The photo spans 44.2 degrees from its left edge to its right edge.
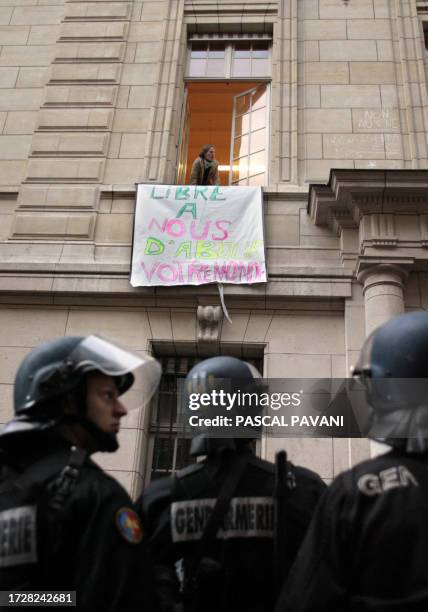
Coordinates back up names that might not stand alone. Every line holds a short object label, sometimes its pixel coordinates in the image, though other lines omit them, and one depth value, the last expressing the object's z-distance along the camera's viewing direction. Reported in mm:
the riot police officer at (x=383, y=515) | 1671
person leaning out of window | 8078
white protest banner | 7105
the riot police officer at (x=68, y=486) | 1775
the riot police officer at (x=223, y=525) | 2188
